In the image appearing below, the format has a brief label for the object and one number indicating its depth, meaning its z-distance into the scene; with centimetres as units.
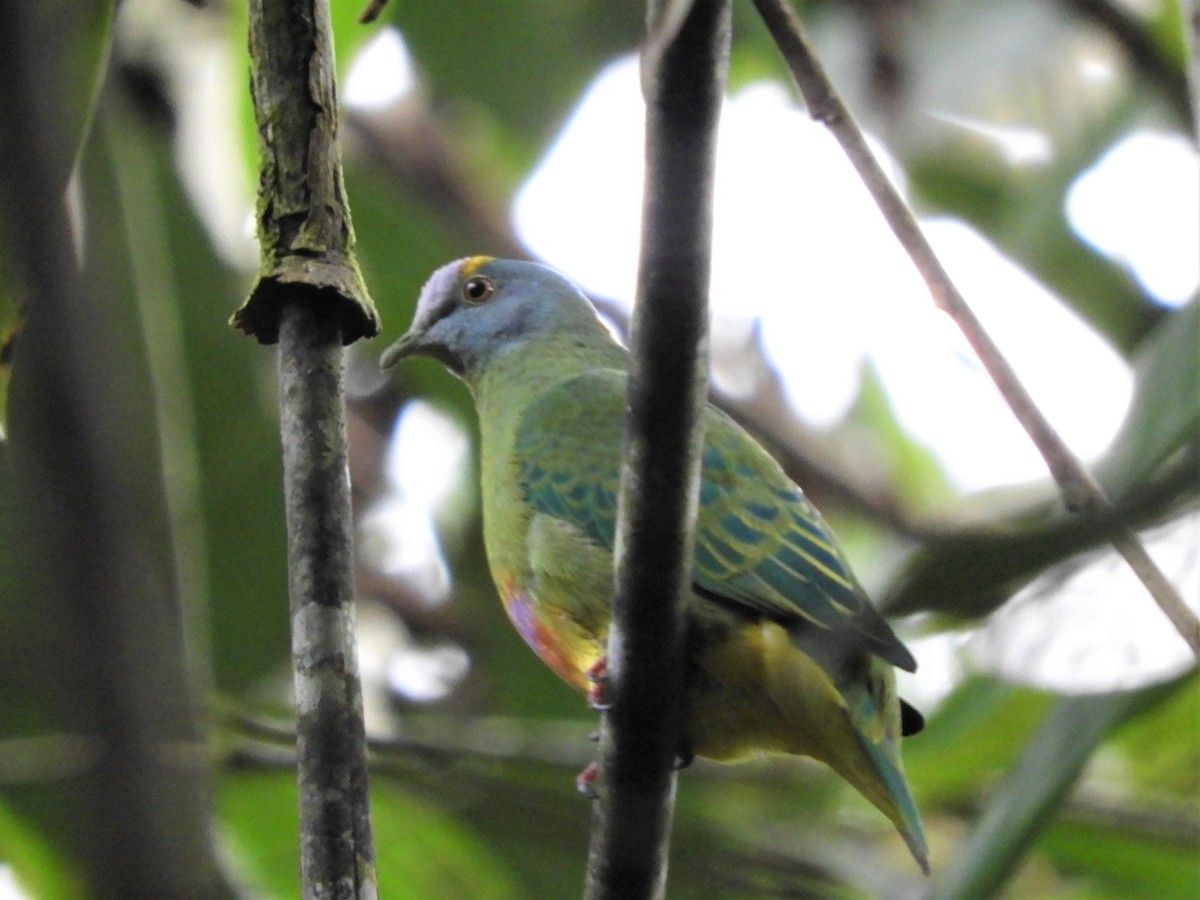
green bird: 589
